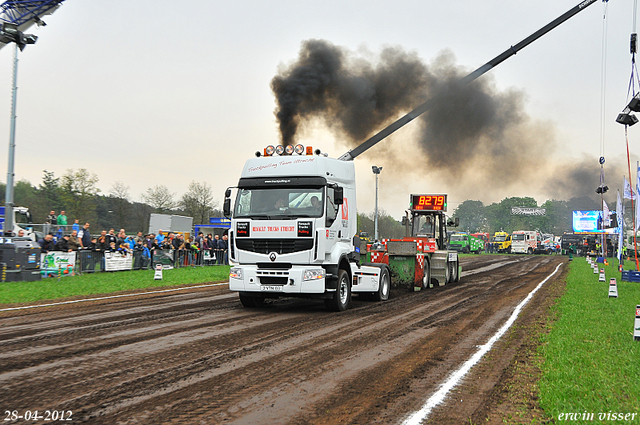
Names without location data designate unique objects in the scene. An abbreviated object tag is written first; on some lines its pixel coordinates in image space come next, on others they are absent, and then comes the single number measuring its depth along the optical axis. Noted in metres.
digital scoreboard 20.71
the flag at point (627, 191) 26.89
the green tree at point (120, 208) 50.16
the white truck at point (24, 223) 23.27
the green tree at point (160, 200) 57.38
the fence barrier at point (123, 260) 18.25
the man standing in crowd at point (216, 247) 27.42
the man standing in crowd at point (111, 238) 20.60
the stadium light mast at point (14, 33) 20.58
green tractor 67.12
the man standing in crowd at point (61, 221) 24.33
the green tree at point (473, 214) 175.38
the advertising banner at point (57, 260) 17.94
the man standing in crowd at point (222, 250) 27.82
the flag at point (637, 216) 20.13
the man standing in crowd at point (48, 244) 17.99
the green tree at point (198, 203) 57.34
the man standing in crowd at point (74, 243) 18.75
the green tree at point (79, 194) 43.09
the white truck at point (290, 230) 11.09
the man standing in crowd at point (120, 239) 21.58
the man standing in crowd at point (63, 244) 18.33
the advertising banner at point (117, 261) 20.52
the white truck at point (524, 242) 67.81
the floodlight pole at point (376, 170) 53.83
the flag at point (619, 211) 27.26
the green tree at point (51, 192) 43.00
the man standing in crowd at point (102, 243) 20.28
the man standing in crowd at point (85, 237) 19.72
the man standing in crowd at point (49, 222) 23.80
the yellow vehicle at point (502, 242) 72.94
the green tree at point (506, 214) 154.41
